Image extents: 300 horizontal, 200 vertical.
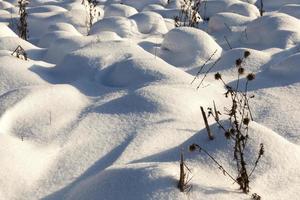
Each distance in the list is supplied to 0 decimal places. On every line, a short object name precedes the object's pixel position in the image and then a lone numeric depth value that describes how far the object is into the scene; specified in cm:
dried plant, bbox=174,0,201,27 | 811
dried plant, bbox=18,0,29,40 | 759
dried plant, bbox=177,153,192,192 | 255
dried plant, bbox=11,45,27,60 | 532
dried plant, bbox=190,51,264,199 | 273
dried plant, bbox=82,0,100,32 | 835
